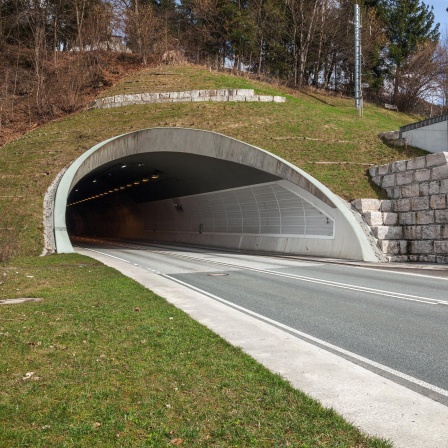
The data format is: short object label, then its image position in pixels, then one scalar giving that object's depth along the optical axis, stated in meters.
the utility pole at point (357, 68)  43.45
